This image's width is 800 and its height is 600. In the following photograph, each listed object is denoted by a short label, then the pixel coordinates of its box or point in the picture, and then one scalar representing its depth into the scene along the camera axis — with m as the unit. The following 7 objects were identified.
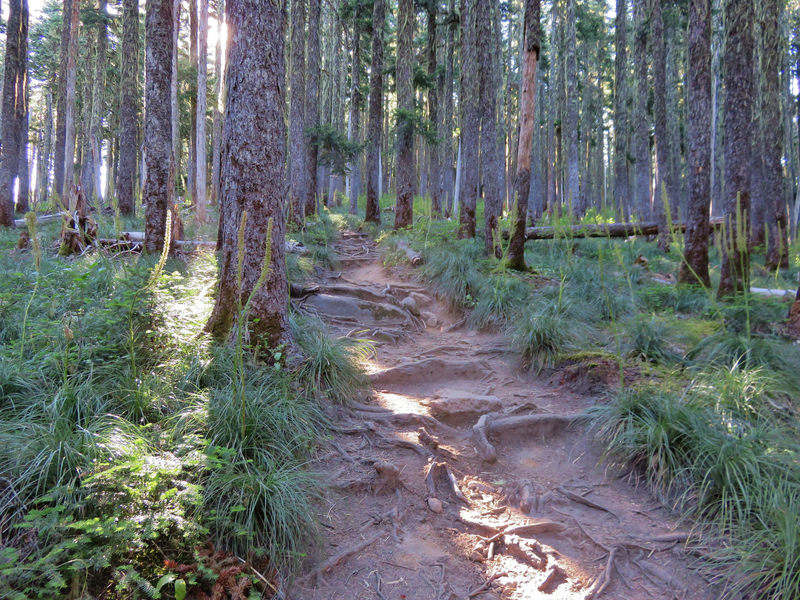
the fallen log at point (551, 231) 12.11
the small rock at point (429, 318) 7.41
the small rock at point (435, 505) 3.23
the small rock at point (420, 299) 7.94
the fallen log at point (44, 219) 13.20
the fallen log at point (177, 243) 8.07
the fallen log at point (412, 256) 9.48
